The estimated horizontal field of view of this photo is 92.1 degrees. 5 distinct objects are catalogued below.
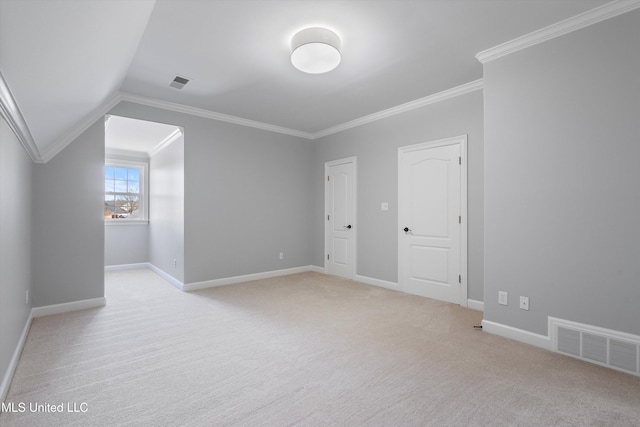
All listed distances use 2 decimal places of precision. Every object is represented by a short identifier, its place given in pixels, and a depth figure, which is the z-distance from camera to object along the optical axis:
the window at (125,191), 6.48
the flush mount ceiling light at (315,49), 2.63
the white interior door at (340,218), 5.41
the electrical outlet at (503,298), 2.91
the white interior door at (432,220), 3.98
